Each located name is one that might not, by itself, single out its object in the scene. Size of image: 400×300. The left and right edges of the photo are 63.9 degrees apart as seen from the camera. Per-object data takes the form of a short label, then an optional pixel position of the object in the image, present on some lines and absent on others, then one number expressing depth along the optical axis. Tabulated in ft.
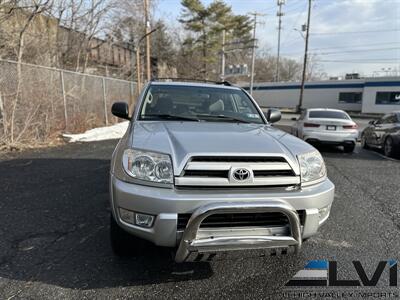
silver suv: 7.55
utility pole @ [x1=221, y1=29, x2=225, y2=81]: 110.52
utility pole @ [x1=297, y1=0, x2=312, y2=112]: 116.07
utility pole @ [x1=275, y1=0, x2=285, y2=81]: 174.01
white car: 31.58
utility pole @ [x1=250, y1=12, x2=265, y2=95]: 142.20
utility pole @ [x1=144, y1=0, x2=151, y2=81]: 58.59
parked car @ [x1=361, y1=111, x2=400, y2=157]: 30.42
